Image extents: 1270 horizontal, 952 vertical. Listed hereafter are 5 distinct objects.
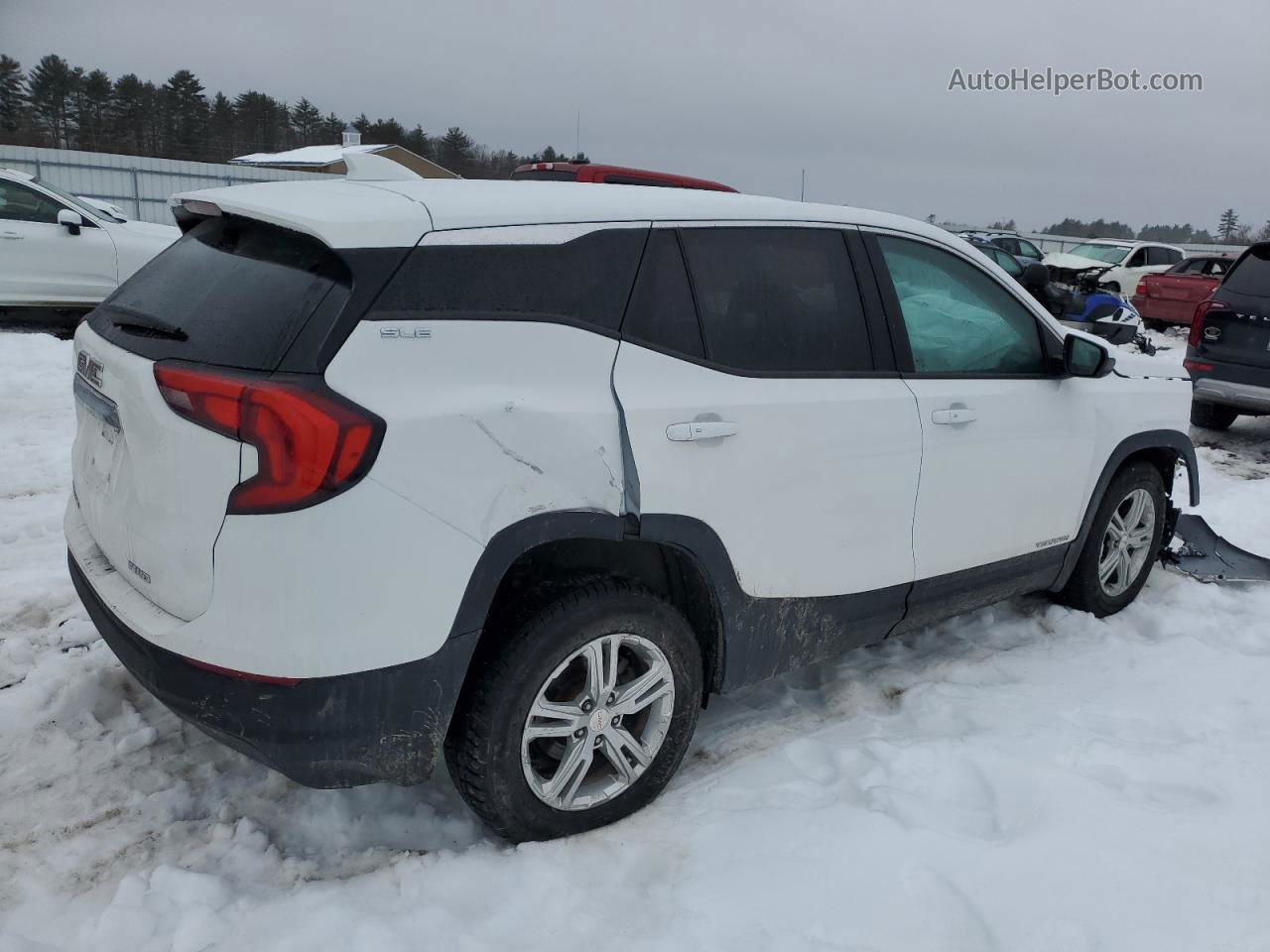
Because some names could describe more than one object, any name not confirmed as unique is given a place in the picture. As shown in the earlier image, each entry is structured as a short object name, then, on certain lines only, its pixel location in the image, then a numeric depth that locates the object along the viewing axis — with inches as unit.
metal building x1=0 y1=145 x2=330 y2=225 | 928.9
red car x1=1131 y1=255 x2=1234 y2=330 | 655.8
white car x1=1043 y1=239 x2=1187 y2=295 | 814.5
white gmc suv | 86.4
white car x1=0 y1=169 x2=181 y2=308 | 391.5
